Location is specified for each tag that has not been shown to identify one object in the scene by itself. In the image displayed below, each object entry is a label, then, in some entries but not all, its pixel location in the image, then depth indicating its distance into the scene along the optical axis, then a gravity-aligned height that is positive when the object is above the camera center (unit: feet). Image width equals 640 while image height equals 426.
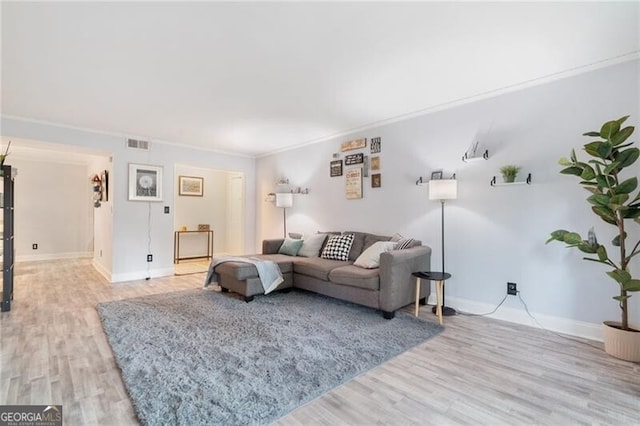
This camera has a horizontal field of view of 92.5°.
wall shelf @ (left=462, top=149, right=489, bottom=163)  10.68 +1.99
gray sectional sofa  10.12 -2.41
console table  22.97 -2.84
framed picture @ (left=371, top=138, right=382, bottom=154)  13.97 +3.11
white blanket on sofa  12.42 -2.46
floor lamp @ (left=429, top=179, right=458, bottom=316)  10.69 +0.82
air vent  16.19 +3.60
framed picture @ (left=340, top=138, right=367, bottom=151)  14.57 +3.34
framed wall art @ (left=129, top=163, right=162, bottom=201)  16.19 +1.56
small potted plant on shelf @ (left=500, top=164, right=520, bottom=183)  9.87 +1.35
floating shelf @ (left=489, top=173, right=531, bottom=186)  9.77 +1.03
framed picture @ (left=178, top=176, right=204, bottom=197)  23.71 +2.03
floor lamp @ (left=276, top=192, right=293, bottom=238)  17.70 +0.71
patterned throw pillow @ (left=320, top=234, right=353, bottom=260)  13.50 -1.57
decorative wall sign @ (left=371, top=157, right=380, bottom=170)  14.01 +2.30
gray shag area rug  5.59 -3.52
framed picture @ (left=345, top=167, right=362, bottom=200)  14.70 +1.45
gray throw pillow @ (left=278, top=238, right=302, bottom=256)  15.23 -1.74
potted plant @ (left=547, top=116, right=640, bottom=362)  7.20 +0.18
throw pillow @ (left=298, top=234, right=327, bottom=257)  14.69 -1.62
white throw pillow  11.24 -1.59
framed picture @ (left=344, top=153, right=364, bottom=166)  14.67 +2.63
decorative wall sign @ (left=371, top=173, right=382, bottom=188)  13.93 +1.50
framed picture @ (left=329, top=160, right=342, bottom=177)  15.67 +2.30
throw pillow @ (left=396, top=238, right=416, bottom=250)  11.60 -1.18
